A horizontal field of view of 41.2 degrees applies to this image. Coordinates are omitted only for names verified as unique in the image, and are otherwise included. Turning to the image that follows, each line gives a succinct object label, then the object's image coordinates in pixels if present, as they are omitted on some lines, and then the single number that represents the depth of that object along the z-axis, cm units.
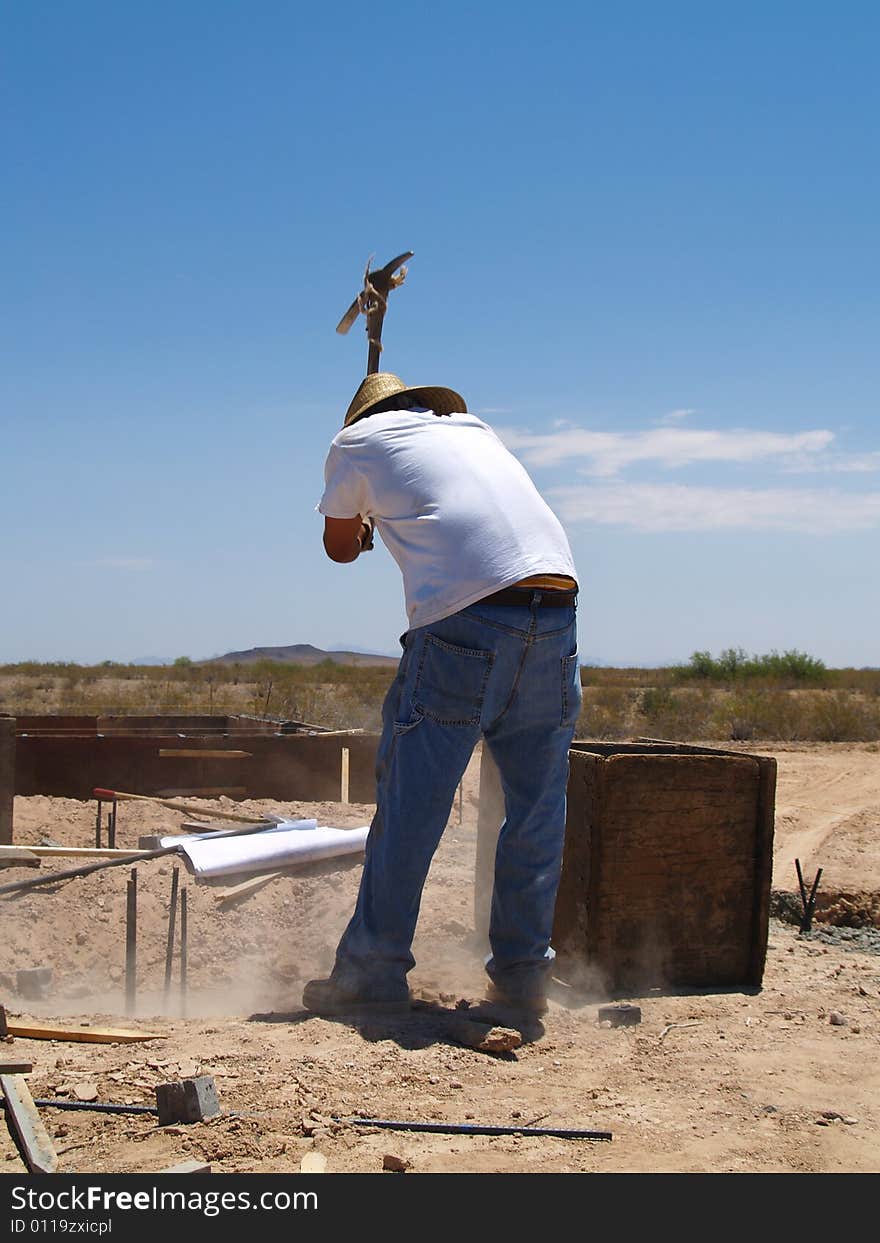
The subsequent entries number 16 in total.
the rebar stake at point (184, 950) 441
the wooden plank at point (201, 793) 814
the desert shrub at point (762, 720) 2052
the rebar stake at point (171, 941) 459
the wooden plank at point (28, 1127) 225
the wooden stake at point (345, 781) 828
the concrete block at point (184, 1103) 249
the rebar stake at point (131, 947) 425
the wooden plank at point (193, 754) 817
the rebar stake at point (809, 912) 569
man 338
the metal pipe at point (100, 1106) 256
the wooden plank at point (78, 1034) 328
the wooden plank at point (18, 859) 552
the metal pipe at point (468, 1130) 250
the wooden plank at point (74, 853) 562
